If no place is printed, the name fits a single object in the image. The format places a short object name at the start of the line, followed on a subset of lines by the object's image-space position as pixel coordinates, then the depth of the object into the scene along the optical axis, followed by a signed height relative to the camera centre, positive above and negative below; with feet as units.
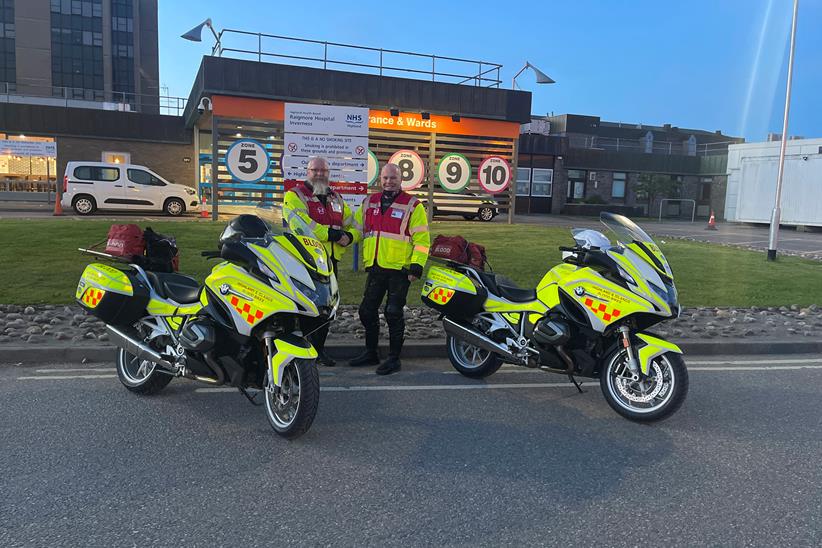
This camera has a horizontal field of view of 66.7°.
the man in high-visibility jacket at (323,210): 18.62 -0.26
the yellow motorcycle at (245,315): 13.01 -2.73
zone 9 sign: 57.36 +3.20
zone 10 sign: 65.51 +3.60
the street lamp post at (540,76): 75.87 +16.23
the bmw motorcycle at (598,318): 14.61 -2.77
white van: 66.13 +0.43
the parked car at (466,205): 78.64 +0.30
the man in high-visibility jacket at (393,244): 18.61 -1.17
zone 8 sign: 53.31 +3.22
